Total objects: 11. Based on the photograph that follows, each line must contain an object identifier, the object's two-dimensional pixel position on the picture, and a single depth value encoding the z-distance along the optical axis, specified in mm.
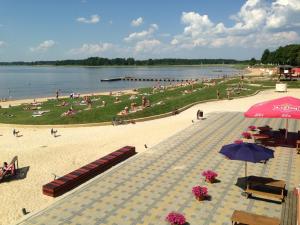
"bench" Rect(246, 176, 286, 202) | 8946
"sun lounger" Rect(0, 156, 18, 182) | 12264
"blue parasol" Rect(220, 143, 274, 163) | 8781
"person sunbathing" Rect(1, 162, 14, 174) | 12364
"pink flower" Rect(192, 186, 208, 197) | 9079
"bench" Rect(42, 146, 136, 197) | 10397
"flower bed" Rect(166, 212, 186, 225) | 7633
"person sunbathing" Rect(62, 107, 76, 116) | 25320
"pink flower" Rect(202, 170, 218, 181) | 10341
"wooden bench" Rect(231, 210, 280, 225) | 7271
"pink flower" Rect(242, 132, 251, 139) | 15664
